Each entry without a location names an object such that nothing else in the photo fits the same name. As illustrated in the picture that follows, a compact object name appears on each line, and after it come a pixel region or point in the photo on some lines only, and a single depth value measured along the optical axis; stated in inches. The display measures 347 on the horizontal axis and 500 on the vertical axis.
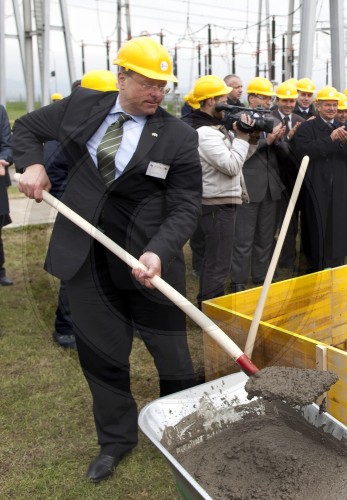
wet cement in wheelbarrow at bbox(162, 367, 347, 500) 70.9
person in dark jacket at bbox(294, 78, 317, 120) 263.9
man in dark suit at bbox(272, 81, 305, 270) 109.1
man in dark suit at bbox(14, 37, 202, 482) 77.5
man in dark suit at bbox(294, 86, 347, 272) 196.1
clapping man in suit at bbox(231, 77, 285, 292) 131.9
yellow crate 94.3
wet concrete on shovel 72.4
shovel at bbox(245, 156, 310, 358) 88.3
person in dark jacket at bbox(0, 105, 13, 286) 168.1
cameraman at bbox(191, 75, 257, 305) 135.9
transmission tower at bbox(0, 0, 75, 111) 564.7
